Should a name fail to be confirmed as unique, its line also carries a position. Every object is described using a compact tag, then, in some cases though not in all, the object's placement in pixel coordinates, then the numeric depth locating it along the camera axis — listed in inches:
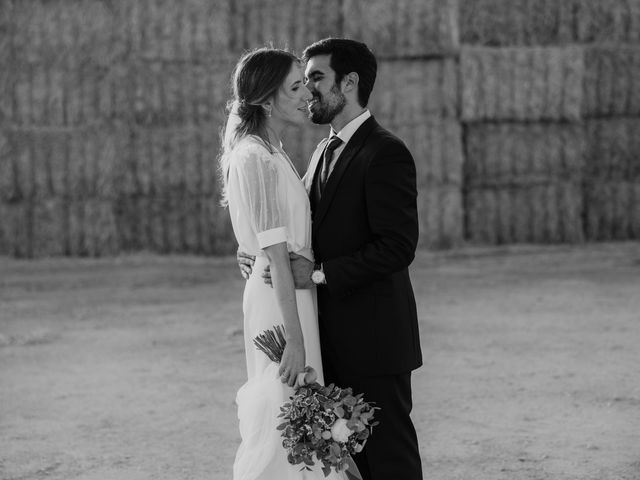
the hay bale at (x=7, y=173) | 478.0
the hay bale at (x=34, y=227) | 481.7
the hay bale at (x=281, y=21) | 473.4
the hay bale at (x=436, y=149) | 483.5
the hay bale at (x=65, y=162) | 478.3
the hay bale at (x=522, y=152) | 498.3
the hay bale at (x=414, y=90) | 478.9
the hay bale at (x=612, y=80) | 492.7
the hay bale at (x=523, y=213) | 498.3
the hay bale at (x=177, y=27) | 471.5
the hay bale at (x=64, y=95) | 474.3
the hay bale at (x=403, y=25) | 472.1
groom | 141.9
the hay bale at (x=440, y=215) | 486.3
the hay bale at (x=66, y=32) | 470.9
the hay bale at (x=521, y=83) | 485.1
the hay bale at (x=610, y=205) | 502.9
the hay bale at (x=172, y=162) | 478.3
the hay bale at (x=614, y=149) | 503.2
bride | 138.4
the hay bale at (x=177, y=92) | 475.2
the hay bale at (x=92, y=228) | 481.4
